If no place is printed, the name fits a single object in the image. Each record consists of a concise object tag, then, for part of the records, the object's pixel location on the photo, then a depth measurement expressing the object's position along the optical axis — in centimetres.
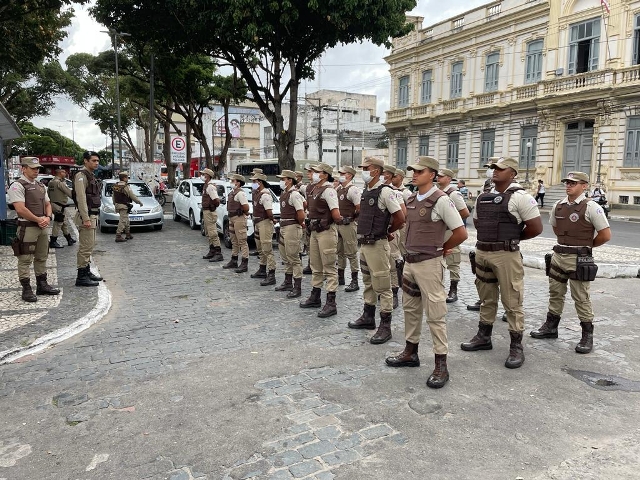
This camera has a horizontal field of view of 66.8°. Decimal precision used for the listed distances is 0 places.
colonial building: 2353
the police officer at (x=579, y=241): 512
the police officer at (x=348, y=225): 709
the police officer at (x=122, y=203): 1286
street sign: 2280
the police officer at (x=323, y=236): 668
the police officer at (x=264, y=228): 841
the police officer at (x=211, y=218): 1056
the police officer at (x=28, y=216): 671
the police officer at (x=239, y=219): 919
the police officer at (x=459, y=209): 677
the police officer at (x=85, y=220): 781
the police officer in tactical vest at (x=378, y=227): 553
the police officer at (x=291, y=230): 769
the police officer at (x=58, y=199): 1164
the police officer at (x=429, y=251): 436
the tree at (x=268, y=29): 1451
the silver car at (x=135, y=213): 1419
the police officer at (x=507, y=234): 467
